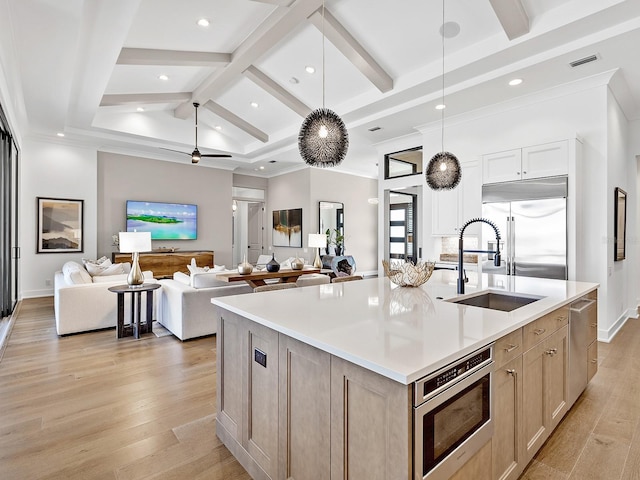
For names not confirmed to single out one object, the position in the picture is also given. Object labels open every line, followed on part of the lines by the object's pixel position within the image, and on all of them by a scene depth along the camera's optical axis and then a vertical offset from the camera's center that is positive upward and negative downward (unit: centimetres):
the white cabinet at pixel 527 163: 420 +100
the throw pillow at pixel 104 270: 515 -50
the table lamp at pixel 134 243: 409 -7
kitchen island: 113 -53
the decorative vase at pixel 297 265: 530 -43
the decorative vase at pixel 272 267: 489 -42
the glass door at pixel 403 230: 775 +19
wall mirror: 926 +58
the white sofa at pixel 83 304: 417 -85
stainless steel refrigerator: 415 +17
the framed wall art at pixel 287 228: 926 +27
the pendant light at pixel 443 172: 345 +68
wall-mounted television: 764 +43
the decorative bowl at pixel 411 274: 256 -27
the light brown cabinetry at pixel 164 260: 720 -51
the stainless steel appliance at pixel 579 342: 229 -73
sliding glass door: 450 +23
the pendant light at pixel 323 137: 249 +74
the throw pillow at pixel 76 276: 443 -52
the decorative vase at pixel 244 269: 444 -41
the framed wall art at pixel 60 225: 661 +24
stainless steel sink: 236 -45
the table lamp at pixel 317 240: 607 -4
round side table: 415 -92
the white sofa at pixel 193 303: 411 -81
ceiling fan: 614 +147
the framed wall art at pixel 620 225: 452 +19
